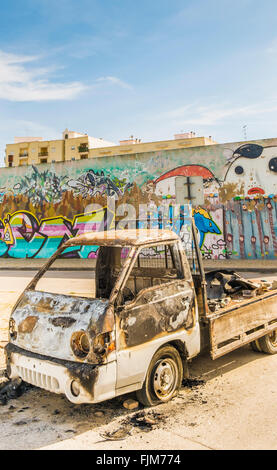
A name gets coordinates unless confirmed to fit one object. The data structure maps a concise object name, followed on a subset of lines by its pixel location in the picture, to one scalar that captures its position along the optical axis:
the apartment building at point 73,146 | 62.31
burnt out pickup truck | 3.61
